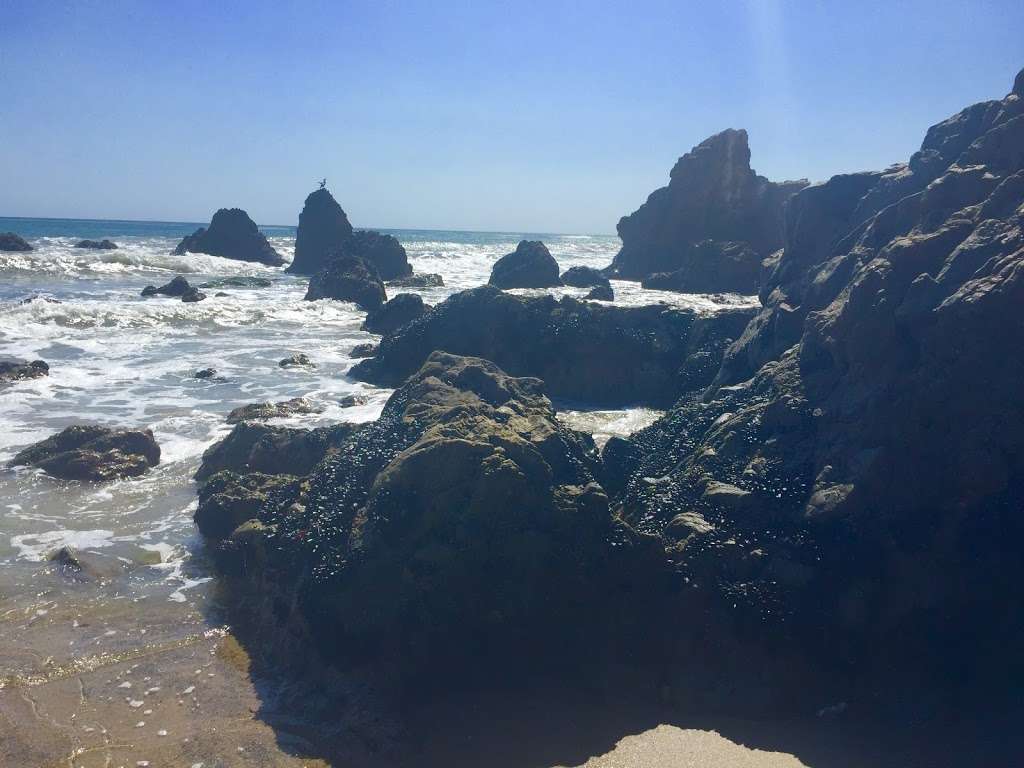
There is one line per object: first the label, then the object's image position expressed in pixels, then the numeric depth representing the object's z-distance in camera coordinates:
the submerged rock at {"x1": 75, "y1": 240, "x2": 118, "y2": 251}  61.87
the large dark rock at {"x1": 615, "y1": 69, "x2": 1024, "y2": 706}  7.36
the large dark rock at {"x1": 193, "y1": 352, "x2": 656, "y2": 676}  7.31
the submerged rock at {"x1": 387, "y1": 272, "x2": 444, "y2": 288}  46.56
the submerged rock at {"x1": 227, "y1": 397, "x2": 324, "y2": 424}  15.82
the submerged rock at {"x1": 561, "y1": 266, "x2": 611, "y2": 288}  43.03
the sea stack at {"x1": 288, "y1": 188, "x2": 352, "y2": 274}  56.06
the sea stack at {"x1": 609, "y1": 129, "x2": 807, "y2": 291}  43.53
